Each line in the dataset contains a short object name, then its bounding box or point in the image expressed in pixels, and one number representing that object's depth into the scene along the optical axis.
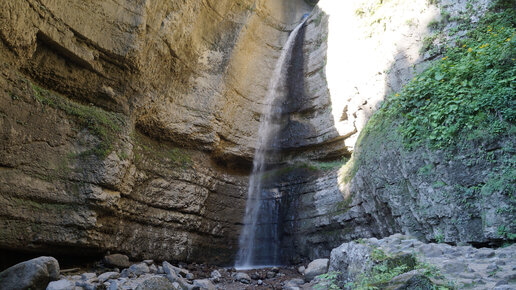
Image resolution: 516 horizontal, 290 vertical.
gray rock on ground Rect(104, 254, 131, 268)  7.10
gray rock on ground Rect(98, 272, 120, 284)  6.11
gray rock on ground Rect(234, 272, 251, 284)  7.68
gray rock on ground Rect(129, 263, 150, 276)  7.02
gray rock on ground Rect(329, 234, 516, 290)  3.44
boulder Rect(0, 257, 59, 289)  4.69
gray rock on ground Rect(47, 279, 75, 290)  4.88
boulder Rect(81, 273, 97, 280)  5.99
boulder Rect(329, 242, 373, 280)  4.69
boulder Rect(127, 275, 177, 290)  4.88
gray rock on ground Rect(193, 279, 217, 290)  6.41
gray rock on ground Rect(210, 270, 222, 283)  7.72
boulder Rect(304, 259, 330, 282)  7.28
